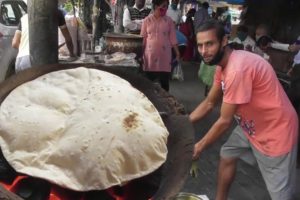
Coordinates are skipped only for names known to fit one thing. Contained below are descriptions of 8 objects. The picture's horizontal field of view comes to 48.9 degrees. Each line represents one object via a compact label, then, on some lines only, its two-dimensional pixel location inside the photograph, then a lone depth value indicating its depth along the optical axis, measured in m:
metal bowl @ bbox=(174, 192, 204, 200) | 2.57
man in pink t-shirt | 2.31
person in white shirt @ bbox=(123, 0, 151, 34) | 6.71
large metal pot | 5.01
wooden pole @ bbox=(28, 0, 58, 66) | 2.50
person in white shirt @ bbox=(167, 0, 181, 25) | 9.48
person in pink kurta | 5.13
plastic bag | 7.26
